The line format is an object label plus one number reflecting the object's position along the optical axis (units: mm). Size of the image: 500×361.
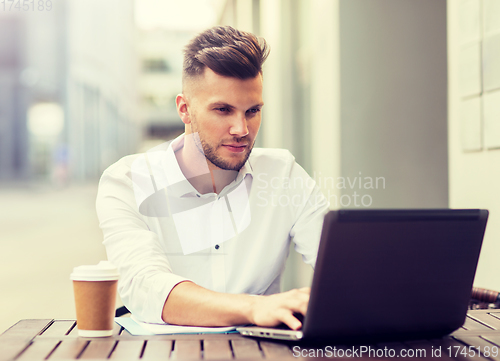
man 1475
